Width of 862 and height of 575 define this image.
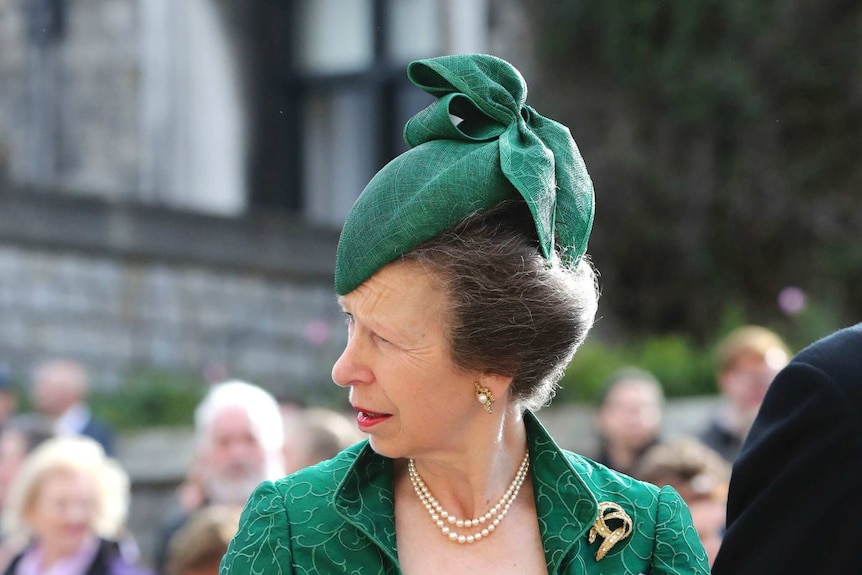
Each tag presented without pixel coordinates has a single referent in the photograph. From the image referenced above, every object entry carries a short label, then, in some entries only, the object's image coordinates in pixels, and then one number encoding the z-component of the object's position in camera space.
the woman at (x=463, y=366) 4.62
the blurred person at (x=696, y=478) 9.06
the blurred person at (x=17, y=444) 13.37
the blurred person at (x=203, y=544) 8.39
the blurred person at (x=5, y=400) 16.69
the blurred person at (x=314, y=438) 10.57
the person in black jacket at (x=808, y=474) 4.93
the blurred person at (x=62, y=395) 16.33
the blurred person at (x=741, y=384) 13.49
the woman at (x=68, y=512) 10.87
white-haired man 11.18
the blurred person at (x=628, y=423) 13.68
